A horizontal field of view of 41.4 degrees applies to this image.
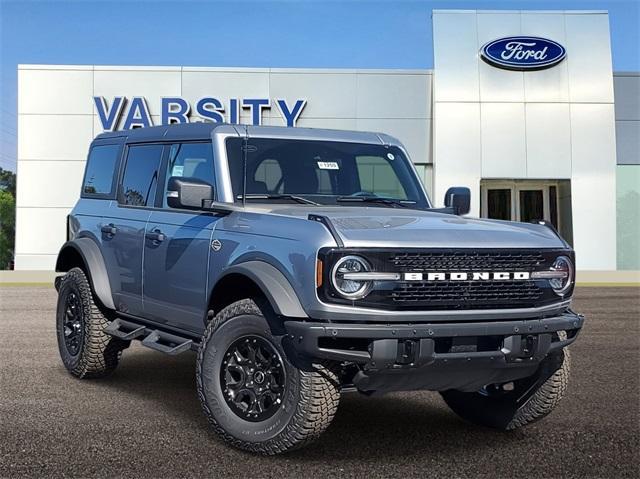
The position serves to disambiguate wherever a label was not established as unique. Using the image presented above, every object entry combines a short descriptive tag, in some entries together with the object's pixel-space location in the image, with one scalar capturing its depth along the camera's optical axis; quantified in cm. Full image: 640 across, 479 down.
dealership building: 2753
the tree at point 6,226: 3266
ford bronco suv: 468
